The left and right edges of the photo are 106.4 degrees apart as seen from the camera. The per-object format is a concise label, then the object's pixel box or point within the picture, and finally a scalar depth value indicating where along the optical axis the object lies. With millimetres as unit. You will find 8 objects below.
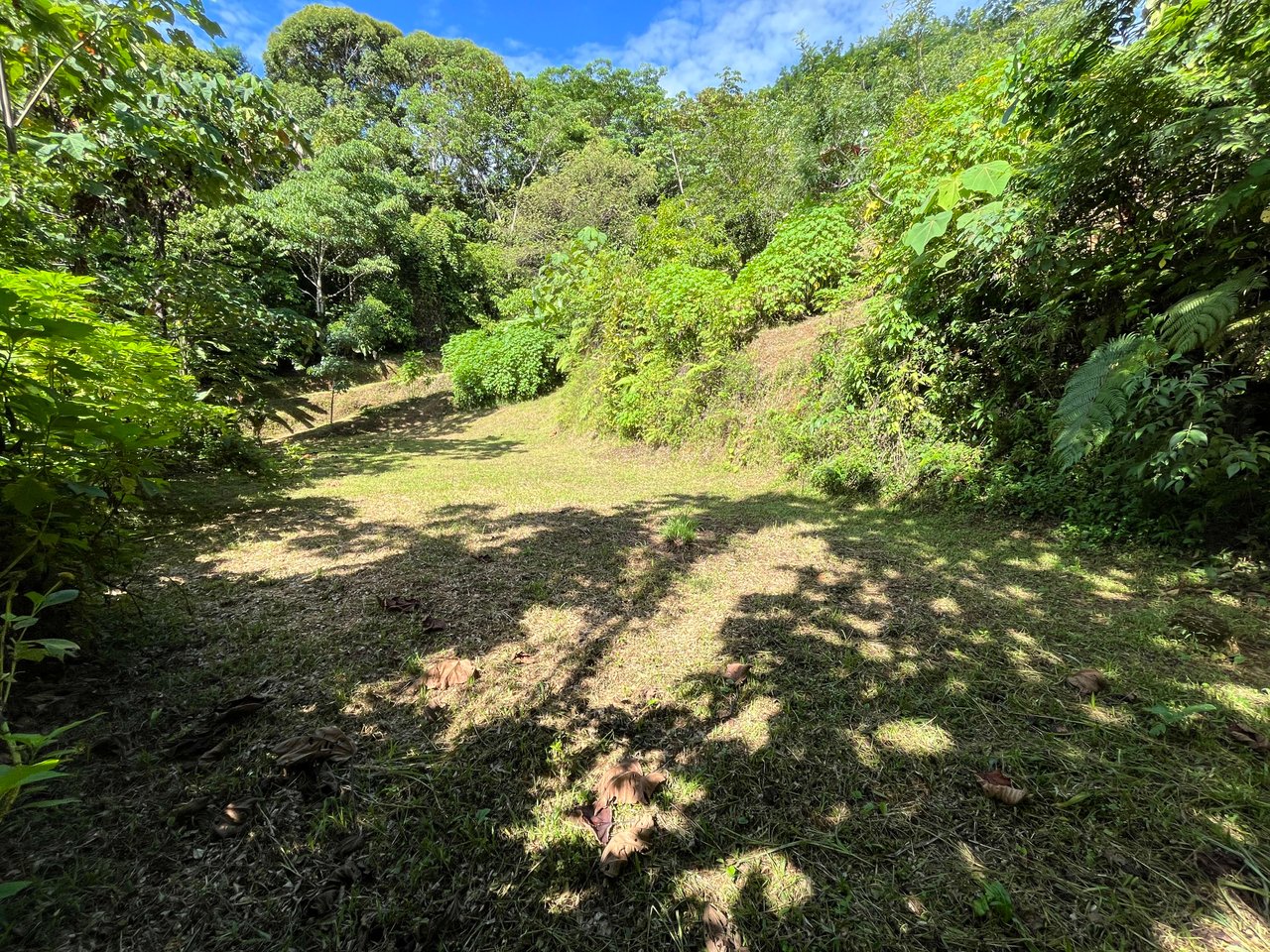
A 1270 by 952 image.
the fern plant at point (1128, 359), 2602
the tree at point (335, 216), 13555
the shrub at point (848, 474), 4781
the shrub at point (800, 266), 6898
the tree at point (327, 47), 25719
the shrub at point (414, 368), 15328
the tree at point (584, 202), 16109
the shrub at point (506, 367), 13055
